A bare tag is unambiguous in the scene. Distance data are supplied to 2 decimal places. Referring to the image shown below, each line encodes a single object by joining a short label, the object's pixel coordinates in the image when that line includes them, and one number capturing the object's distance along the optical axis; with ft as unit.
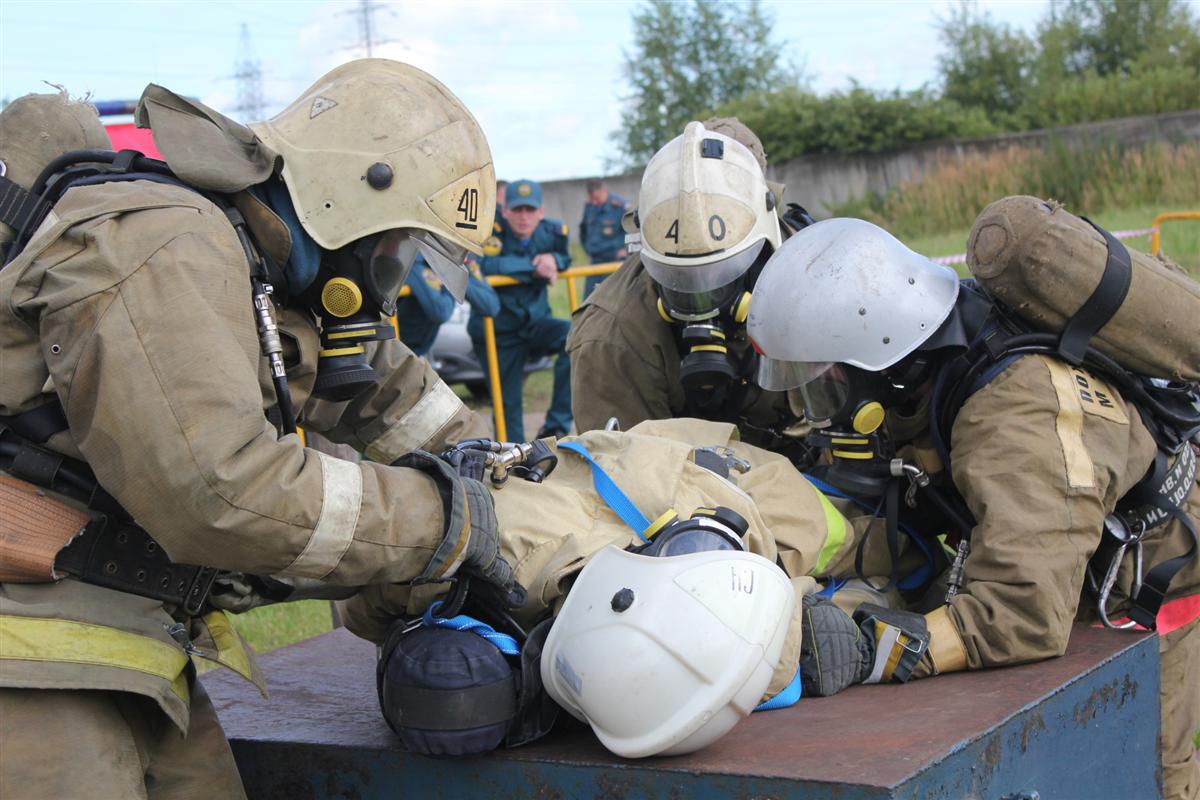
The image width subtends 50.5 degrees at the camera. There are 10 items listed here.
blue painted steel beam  7.46
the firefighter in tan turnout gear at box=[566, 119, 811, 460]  12.91
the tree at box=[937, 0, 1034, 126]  93.91
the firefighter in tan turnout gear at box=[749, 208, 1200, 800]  9.70
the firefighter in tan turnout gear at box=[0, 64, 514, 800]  7.25
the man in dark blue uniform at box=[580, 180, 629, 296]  46.57
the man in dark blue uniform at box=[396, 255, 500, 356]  26.32
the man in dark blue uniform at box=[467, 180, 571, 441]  29.40
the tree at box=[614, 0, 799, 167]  124.47
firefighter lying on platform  7.69
